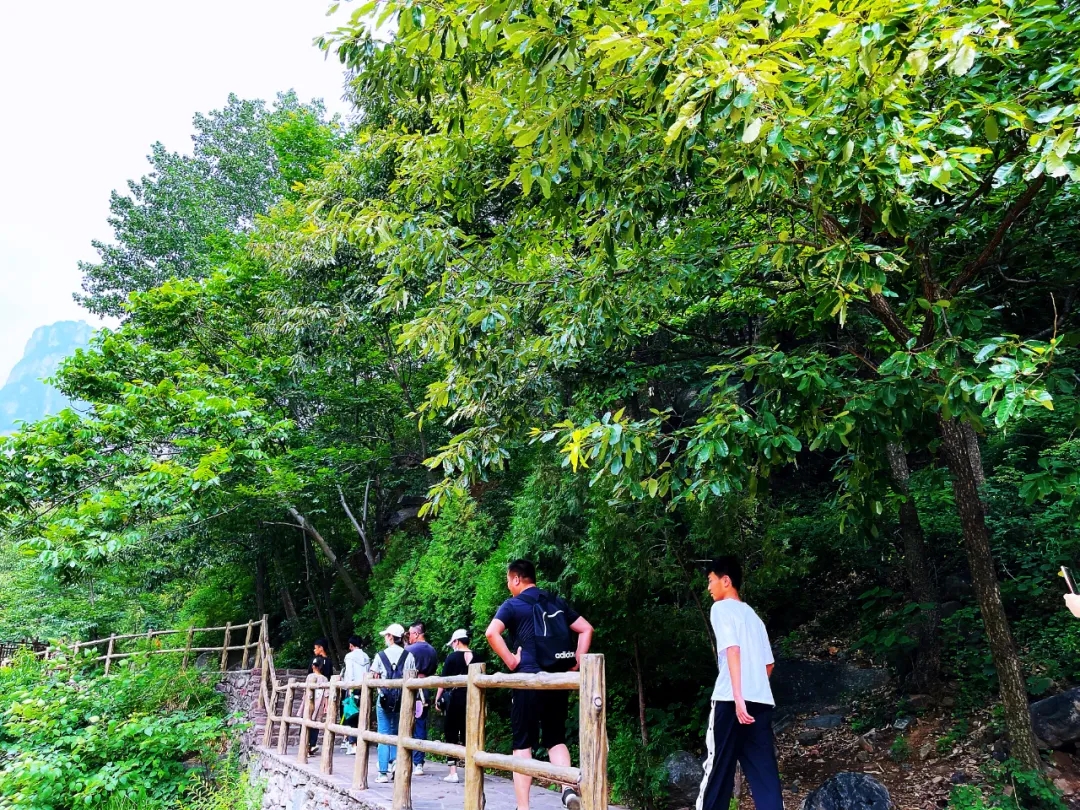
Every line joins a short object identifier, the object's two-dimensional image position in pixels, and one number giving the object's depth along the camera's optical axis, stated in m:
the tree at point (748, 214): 3.20
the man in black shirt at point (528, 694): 4.21
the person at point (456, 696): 6.47
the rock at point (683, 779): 6.78
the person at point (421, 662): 6.84
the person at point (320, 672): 9.52
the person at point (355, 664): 8.52
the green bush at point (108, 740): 9.34
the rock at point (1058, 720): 5.64
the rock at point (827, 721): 7.43
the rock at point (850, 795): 5.46
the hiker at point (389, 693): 6.79
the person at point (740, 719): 3.62
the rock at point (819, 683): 7.73
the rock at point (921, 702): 6.96
